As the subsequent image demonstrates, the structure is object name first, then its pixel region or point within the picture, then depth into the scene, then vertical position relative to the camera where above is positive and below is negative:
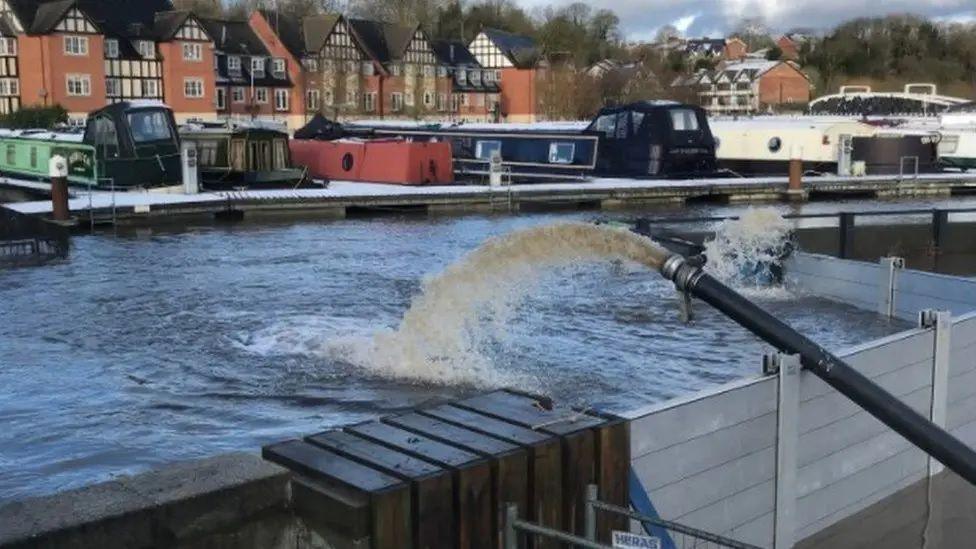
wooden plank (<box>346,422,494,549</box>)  4.30 -1.39
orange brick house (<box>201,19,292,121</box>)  79.31 +3.97
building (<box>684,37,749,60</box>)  170.69 +13.10
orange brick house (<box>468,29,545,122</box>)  95.50 +5.37
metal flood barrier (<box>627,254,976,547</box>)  5.73 -1.86
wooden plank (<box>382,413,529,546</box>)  4.41 -1.34
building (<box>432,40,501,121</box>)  92.94 +3.70
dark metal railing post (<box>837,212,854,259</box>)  17.36 -1.65
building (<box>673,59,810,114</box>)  122.38 +4.67
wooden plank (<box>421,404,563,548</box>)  4.54 -1.39
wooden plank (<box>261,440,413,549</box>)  4.07 -1.32
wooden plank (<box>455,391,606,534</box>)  4.69 -1.31
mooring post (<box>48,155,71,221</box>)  24.14 -1.16
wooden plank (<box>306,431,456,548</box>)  4.19 -1.37
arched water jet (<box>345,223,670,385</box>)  10.21 -1.89
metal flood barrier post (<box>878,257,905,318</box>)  12.20 -1.73
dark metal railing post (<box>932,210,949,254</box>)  18.56 -1.68
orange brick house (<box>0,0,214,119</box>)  69.00 +5.16
